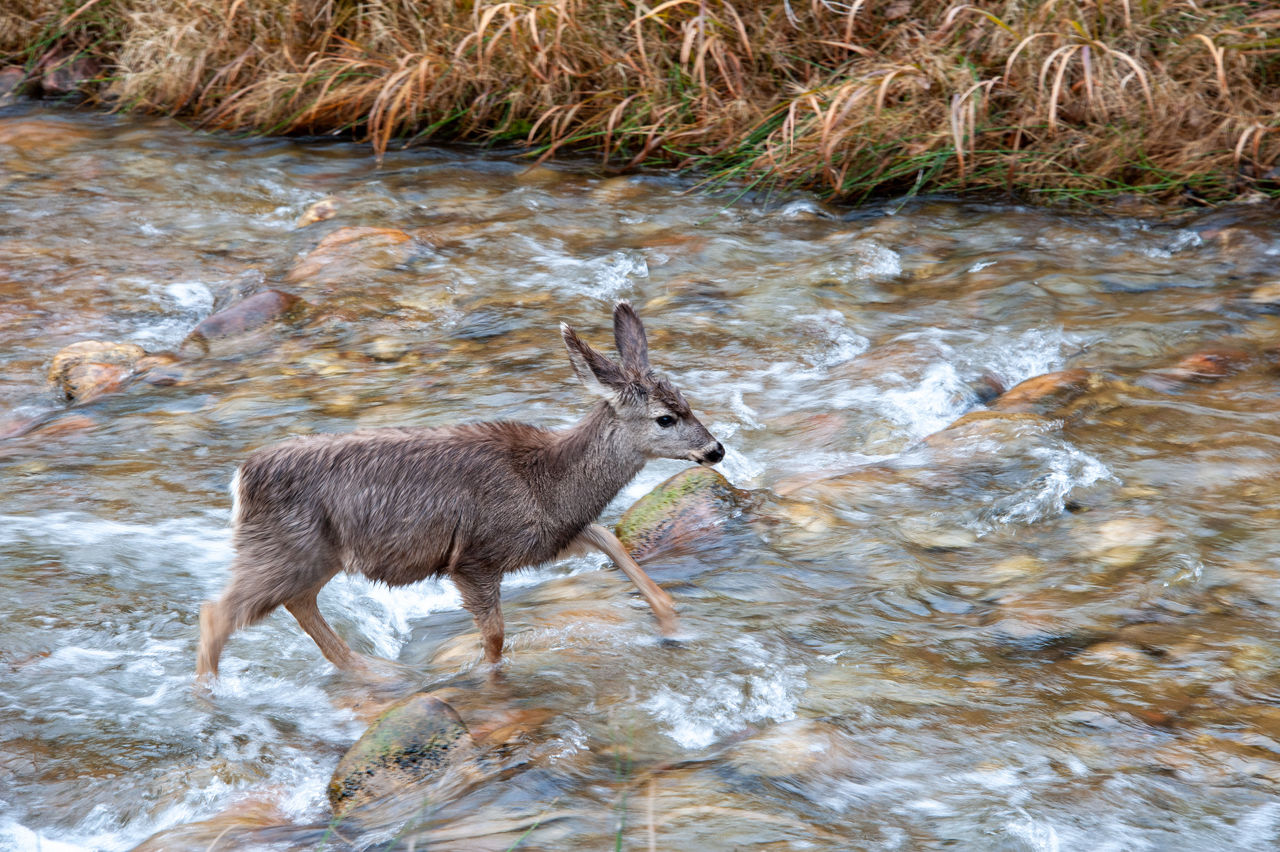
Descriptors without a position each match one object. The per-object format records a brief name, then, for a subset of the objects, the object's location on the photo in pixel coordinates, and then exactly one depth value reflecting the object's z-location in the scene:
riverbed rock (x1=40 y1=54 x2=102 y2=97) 24.77
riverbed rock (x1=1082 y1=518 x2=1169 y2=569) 10.02
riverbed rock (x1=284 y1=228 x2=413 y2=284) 16.92
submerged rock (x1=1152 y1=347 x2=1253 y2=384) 13.37
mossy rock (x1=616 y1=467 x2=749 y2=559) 10.84
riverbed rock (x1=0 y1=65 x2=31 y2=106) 24.53
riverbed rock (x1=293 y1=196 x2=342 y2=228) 19.27
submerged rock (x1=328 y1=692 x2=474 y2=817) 7.34
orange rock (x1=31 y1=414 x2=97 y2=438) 12.73
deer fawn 8.74
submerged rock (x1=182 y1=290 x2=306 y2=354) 15.09
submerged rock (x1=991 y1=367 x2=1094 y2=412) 12.86
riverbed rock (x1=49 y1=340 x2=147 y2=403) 13.67
